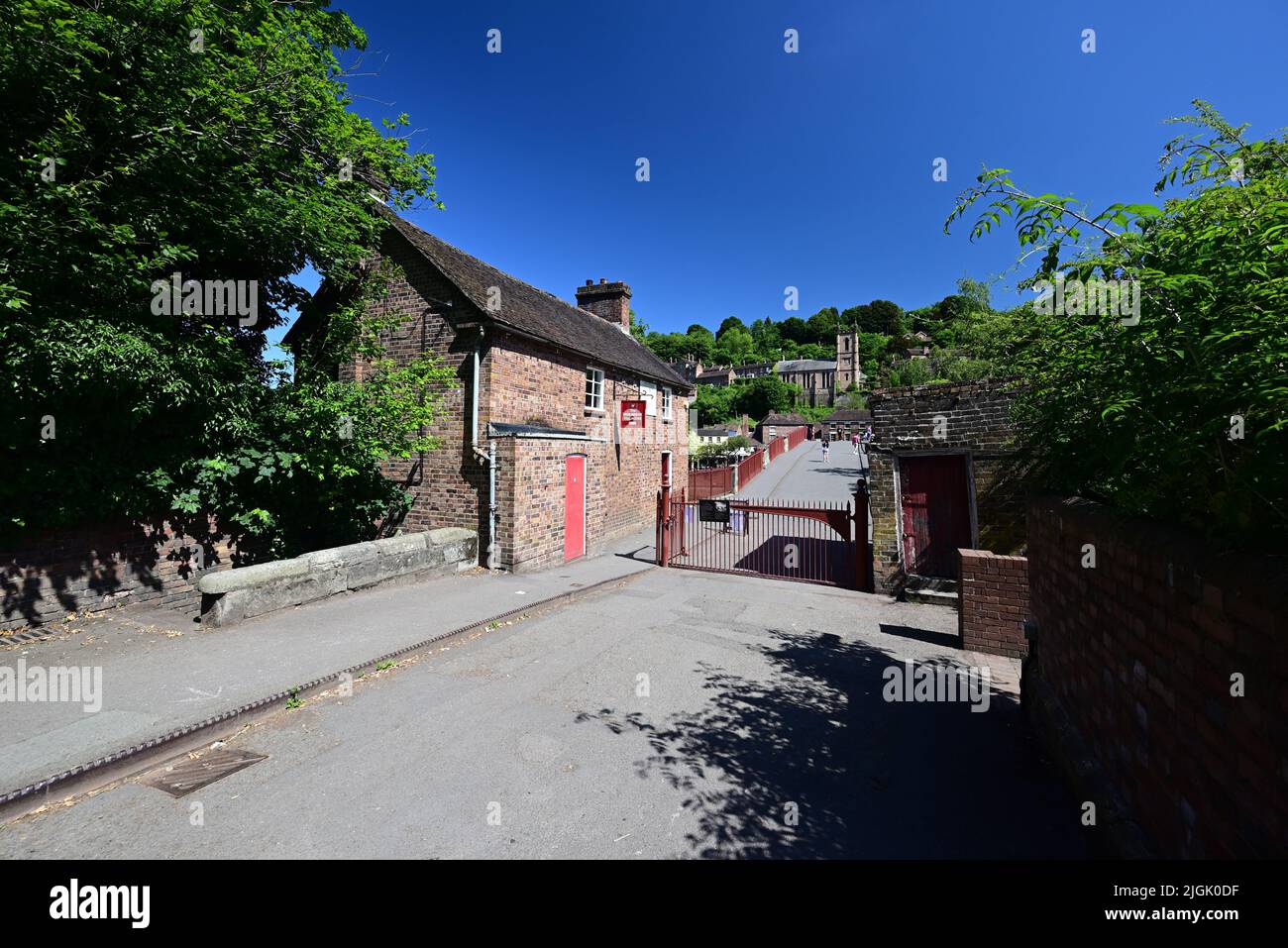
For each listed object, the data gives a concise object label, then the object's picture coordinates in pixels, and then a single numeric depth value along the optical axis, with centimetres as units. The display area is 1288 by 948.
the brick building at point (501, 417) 1069
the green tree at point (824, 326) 13388
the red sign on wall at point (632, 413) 1602
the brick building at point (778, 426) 5347
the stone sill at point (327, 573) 673
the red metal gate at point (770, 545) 1016
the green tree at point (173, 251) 561
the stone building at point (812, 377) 9488
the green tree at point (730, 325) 14388
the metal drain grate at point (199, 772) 368
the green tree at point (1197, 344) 176
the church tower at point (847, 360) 9412
